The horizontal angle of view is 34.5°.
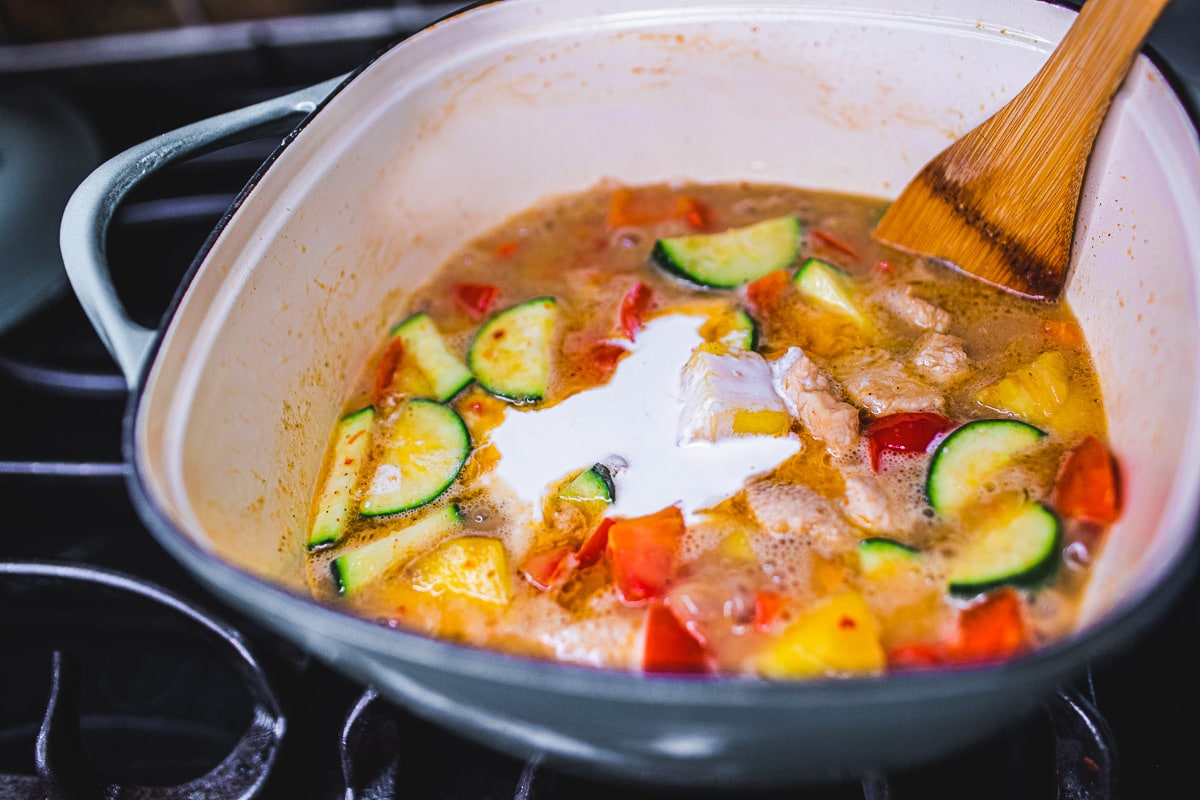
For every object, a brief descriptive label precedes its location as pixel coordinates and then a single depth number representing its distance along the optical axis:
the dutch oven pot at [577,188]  0.49
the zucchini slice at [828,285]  0.65
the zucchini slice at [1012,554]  0.56
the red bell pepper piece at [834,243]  0.68
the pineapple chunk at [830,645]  0.54
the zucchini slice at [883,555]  0.57
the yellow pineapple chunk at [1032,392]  0.60
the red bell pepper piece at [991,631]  0.55
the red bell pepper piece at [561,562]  0.58
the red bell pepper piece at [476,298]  0.68
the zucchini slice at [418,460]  0.61
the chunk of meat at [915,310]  0.64
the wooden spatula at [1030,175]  0.59
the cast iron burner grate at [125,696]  0.58
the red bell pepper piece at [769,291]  0.66
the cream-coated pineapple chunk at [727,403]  0.60
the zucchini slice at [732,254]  0.67
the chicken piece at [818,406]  0.60
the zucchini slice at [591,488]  0.60
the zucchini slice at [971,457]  0.58
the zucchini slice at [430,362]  0.65
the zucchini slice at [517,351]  0.64
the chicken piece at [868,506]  0.58
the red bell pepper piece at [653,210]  0.71
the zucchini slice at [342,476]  0.61
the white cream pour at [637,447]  0.60
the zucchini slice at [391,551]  0.59
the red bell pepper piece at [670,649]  0.56
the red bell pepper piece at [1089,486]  0.57
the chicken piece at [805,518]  0.58
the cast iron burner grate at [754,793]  0.56
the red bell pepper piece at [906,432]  0.60
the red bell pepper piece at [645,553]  0.57
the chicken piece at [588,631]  0.56
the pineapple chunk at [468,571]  0.58
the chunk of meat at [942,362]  0.62
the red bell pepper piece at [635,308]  0.66
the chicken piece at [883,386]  0.61
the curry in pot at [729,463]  0.56
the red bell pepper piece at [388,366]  0.66
